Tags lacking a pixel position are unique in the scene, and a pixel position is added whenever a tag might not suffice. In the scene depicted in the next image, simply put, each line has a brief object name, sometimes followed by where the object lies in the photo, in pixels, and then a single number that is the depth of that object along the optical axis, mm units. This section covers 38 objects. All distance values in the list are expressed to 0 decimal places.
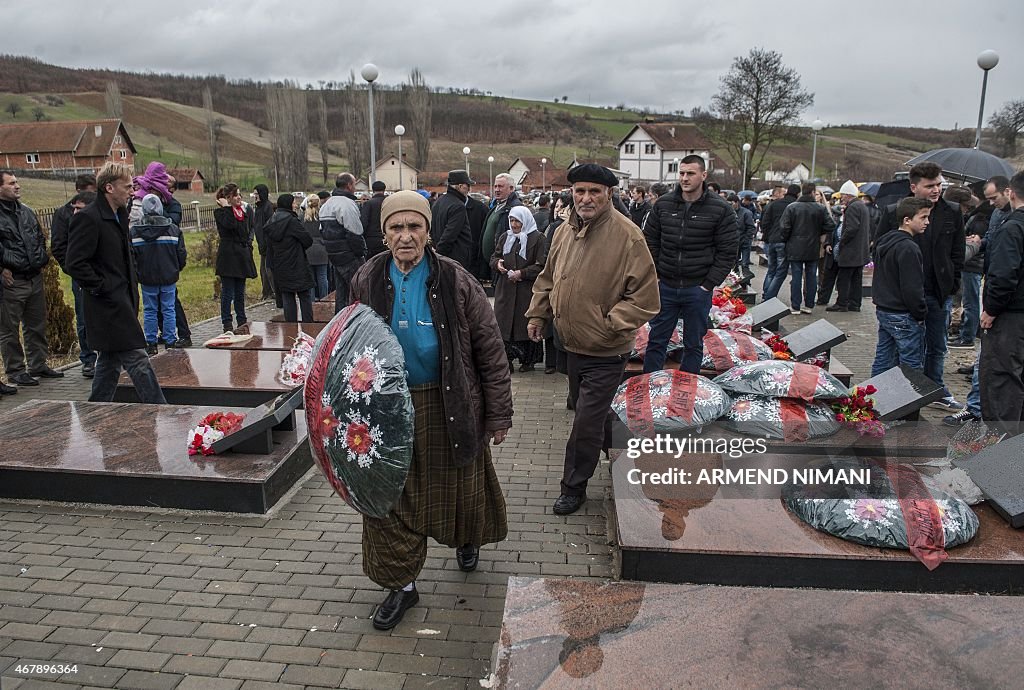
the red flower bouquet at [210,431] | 4828
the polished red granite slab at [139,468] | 4566
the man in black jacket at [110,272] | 5383
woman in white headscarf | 7465
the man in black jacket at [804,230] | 11469
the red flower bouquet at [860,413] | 5227
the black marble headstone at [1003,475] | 3823
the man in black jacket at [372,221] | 10148
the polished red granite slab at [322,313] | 10109
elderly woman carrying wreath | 3279
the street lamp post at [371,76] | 13797
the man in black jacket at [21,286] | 7012
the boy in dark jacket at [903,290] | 5902
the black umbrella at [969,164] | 8500
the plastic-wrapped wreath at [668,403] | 5258
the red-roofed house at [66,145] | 59812
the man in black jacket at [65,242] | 7367
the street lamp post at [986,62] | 11602
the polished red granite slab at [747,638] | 2559
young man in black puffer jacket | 5969
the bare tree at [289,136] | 61875
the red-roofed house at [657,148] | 71250
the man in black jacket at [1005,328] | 5066
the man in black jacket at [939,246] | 6133
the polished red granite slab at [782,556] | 3498
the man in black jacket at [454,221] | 9242
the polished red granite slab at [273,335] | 8141
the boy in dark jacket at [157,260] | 8344
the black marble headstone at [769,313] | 8641
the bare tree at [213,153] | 64938
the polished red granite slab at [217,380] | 6504
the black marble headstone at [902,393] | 5164
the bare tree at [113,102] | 74062
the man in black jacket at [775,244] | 12383
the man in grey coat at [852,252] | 11516
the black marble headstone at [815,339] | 6953
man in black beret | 4160
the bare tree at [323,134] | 77269
